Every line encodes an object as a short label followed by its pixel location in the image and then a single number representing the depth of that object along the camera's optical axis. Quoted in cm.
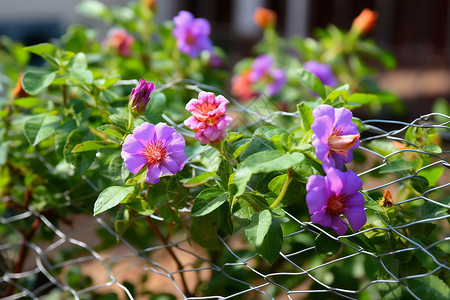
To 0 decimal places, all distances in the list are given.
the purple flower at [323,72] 148
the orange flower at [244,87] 169
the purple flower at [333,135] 83
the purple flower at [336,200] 82
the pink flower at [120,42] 138
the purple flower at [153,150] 86
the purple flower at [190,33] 129
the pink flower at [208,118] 85
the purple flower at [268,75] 157
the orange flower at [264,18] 176
